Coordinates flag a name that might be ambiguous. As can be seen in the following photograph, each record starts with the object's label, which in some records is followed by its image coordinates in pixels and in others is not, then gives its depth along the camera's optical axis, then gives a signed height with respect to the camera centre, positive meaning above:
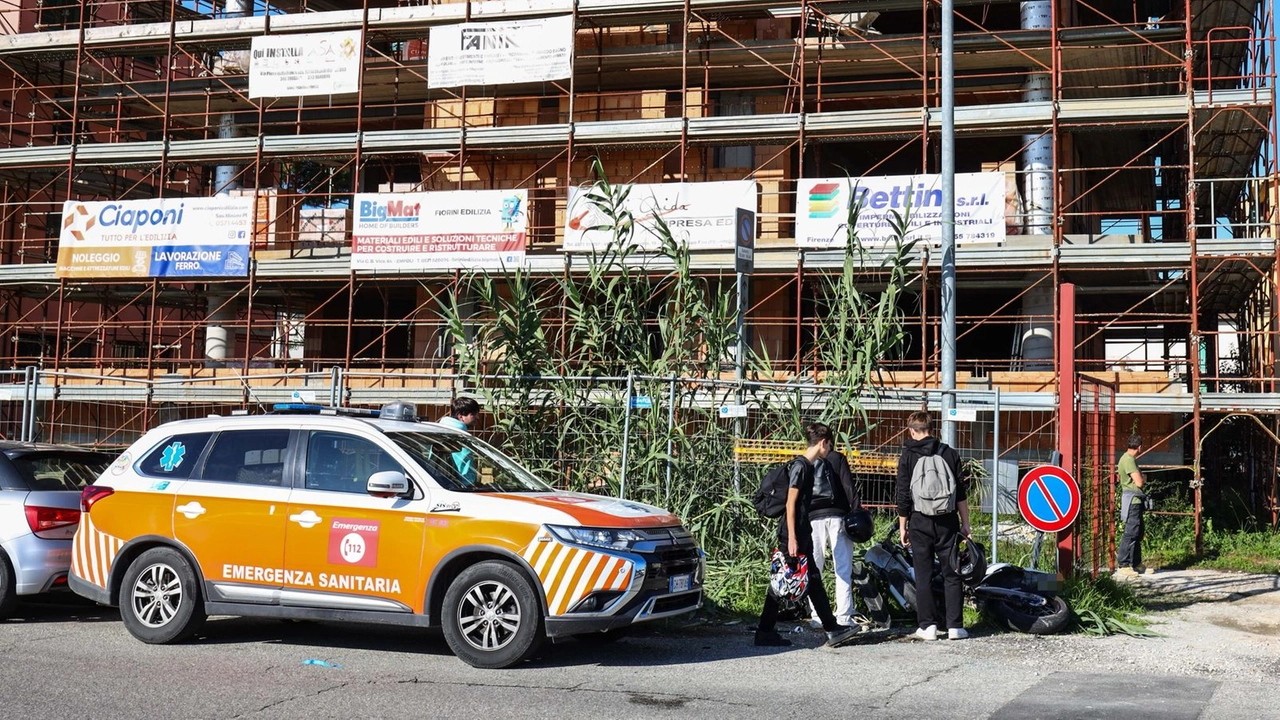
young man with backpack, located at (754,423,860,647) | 8.97 -0.76
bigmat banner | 21.64 +3.39
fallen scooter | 9.72 -1.29
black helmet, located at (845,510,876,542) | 9.35 -0.76
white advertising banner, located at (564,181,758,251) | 20.38 +3.58
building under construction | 20.31 +5.29
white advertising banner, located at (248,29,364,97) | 23.34 +6.74
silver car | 9.62 -0.87
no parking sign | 10.40 -0.59
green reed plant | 10.95 +0.29
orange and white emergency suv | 8.08 -0.82
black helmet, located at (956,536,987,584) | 9.80 -1.07
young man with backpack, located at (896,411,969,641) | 9.35 -0.71
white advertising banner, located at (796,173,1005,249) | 19.12 +3.48
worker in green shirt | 14.36 -0.96
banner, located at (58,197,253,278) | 23.20 +3.41
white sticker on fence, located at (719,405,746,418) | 10.89 +0.12
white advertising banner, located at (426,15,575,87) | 22.12 +6.68
